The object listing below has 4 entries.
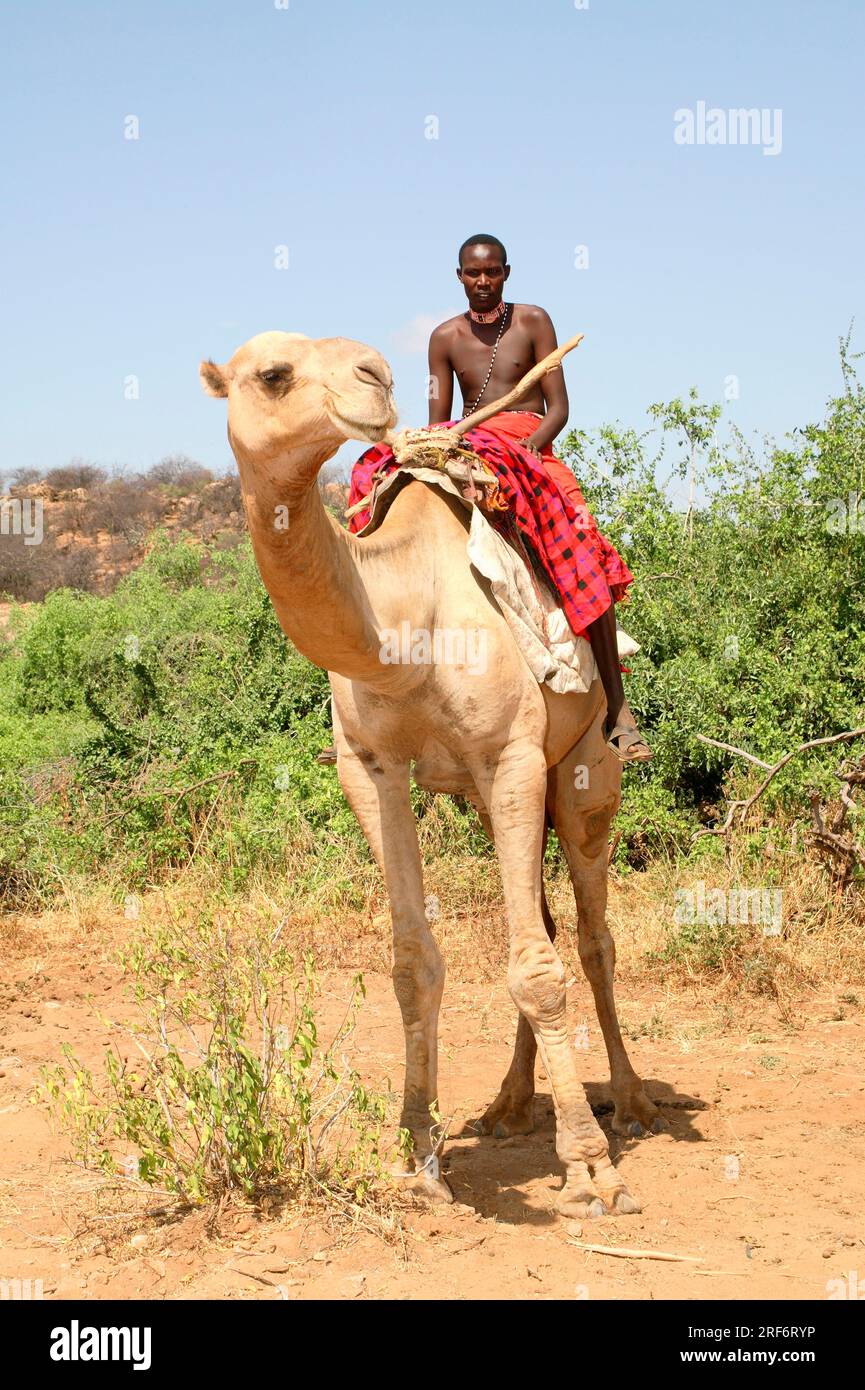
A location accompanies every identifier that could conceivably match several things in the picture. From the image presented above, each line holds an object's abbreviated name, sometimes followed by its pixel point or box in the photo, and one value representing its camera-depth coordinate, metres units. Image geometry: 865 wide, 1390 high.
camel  3.89
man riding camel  5.37
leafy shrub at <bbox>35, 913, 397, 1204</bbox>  4.38
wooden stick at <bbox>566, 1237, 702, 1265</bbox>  4.20
